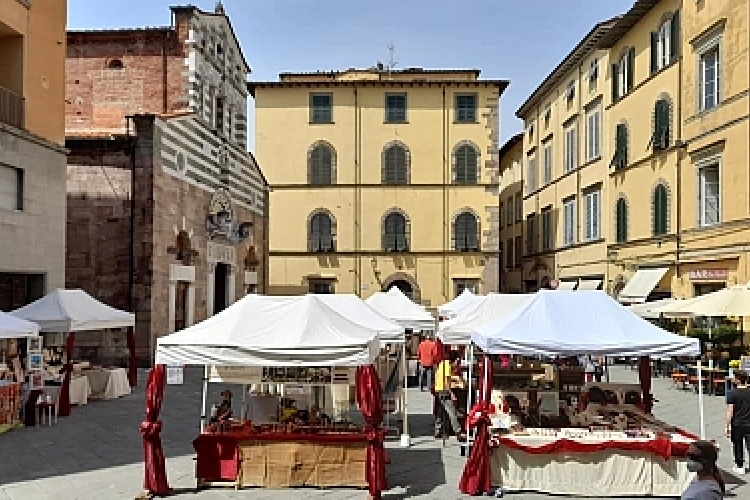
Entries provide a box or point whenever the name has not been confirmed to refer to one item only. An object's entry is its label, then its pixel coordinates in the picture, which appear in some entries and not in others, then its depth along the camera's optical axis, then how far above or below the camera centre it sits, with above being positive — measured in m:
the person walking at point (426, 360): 16.41 -2.11
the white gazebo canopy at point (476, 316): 13.38 -1.00
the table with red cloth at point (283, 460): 9.53 -2.38
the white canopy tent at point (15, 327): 12.31 -1.12
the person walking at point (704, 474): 4.85 -1.31
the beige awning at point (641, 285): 24.41 -0.75
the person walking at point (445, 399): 12.23 -2.12
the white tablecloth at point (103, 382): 16.80 -2.61
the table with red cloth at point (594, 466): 9.33 -2.39
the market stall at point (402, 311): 18.75 -1.26
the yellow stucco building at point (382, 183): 37.19 +3.52
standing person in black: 10.04 -1.95
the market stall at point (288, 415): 9.20 -1.92
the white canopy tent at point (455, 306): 19.85 -1.21
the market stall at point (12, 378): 12.58 -2.06
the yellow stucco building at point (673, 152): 19.88 +3.18
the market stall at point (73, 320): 14.91 -1.21
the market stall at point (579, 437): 9.34 -2.08
